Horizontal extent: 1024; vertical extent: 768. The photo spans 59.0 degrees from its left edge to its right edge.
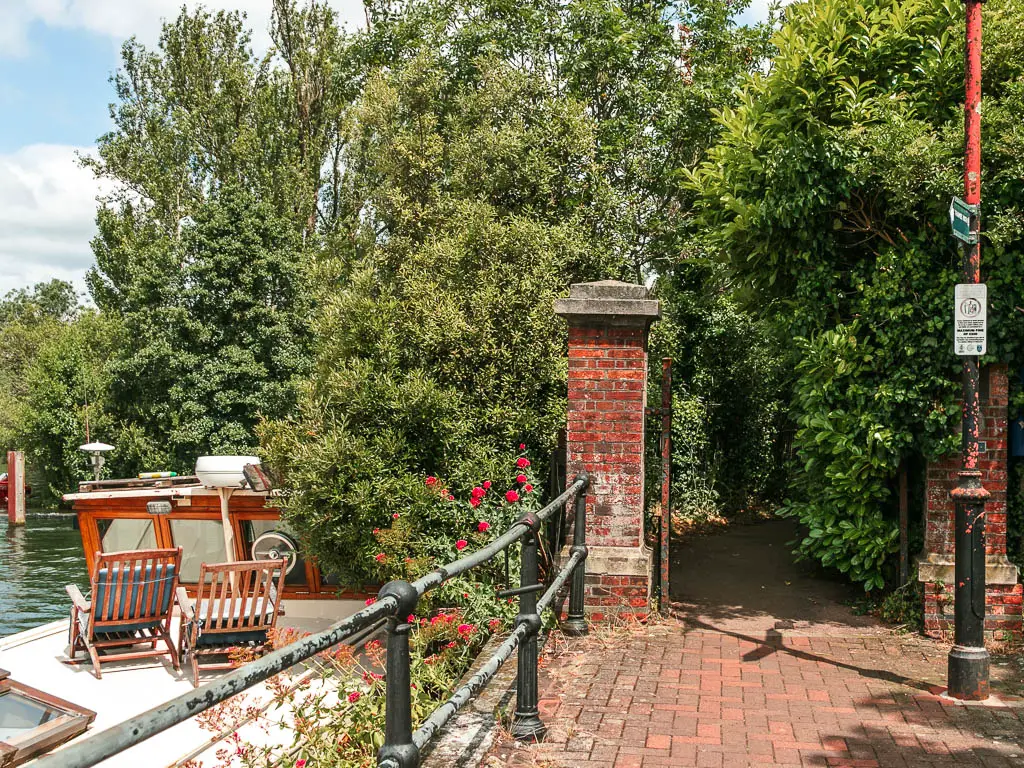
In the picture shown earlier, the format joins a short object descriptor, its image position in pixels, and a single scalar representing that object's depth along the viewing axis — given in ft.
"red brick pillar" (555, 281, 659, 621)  20.83
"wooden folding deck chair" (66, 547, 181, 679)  27.84
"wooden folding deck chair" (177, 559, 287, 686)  27.43
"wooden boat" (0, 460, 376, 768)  28.94
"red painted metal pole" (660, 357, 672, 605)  21.86
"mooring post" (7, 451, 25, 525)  111.96
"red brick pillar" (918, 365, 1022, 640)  19.26
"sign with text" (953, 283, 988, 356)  16.11
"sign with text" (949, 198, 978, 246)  15.99
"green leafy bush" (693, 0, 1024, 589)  19.54
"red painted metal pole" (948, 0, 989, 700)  15.71
